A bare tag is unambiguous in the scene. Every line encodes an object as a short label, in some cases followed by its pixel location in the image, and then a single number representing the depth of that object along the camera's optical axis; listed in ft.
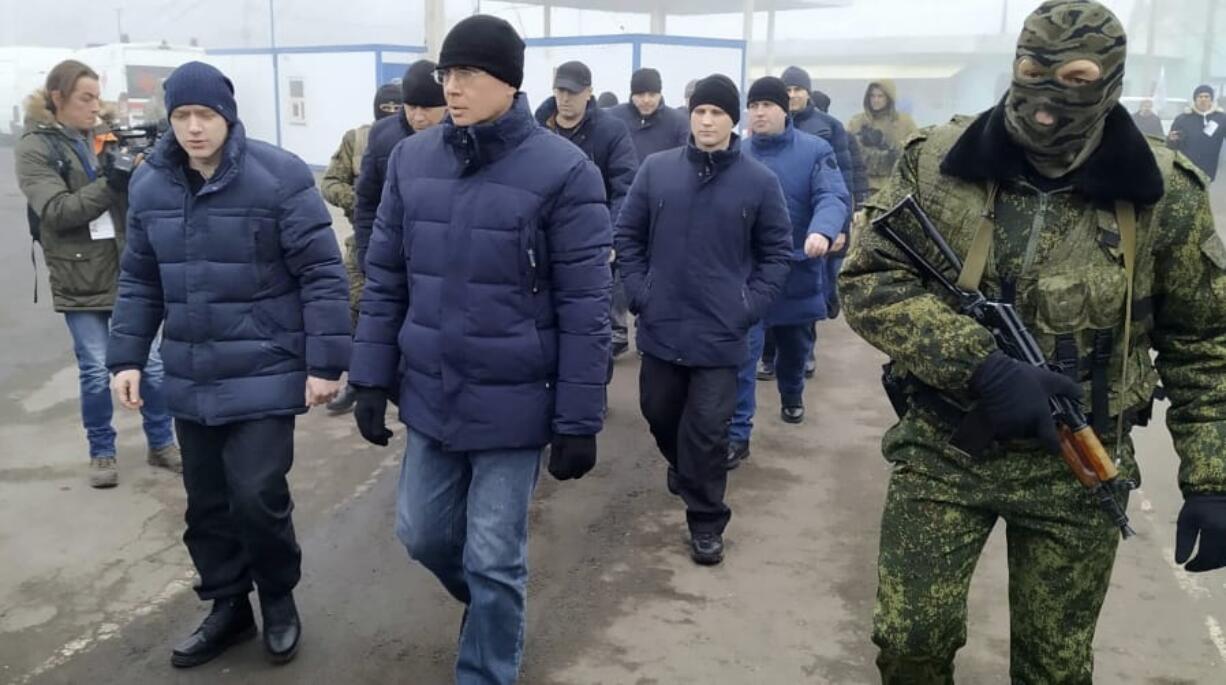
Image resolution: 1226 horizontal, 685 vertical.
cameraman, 15.80
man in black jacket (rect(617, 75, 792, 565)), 14.52
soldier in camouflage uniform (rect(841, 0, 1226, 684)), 7.56
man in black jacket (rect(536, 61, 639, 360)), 19.72
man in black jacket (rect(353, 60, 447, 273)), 16.39
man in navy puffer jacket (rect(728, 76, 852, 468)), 17.93
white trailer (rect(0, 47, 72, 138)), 106.63
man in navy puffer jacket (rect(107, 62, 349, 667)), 10.80
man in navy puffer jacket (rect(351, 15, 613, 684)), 9.49
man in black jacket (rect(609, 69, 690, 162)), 25.22
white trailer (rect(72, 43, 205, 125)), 93.56
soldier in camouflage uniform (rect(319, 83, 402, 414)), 19.89
